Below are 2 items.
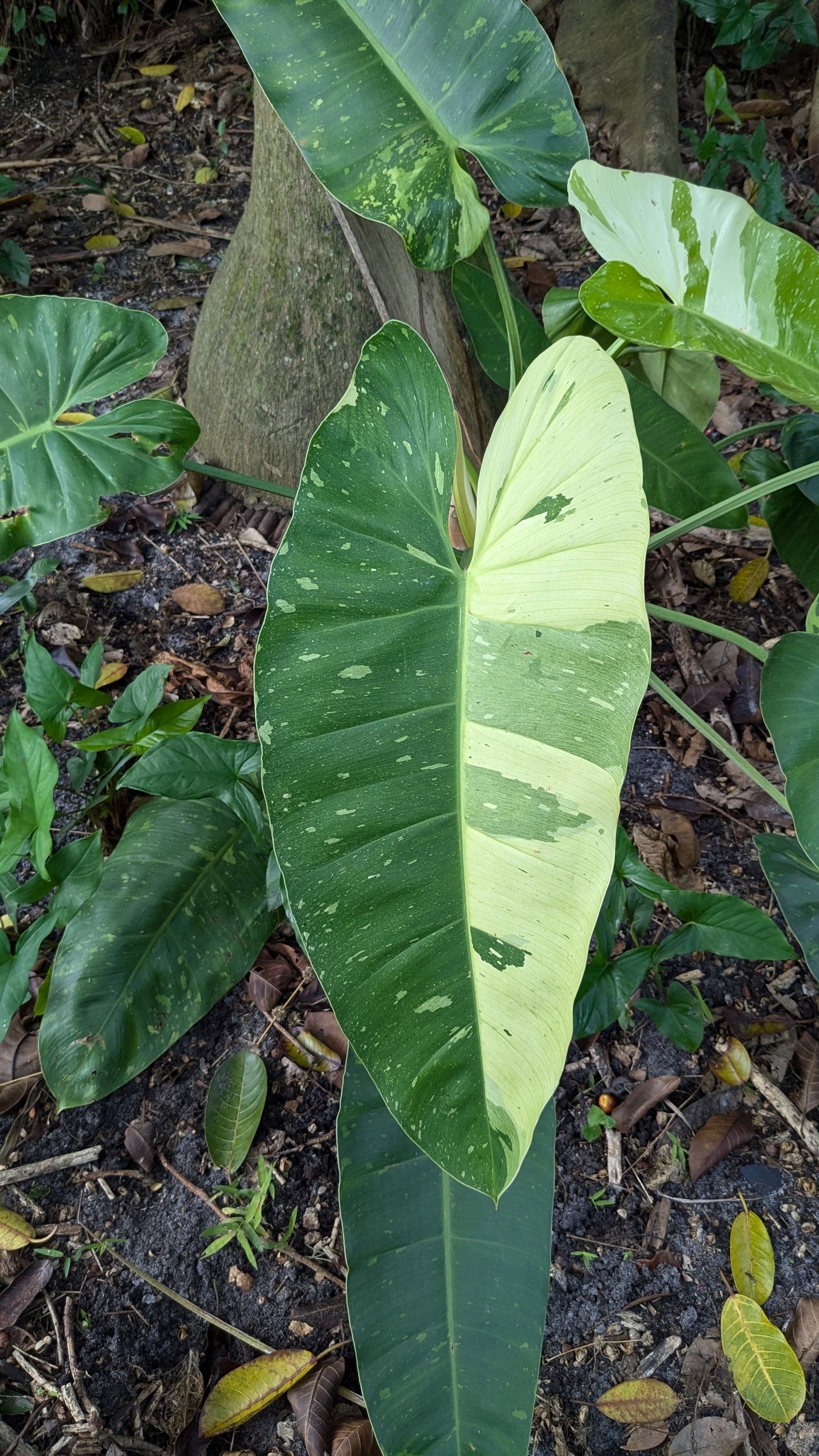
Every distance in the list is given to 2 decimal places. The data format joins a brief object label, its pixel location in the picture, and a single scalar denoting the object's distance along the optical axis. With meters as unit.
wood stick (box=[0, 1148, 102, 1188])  1.18
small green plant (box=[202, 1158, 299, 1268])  1.12
